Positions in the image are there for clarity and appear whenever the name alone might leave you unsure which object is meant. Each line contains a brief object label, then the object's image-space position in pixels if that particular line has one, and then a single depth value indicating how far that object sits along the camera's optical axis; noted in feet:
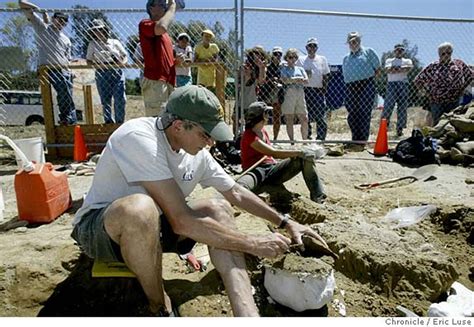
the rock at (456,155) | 19.48
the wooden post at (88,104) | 22.97
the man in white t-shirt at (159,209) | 6.98
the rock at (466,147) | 19.74
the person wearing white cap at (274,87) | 22.16
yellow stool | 7.64
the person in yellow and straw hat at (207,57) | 20.90
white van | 38.34
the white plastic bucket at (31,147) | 16.70
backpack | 19.52
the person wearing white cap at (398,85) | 23.39
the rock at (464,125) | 20.42
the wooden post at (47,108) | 20.51
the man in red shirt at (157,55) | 14.75
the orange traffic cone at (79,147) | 20.30
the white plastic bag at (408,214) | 12.66
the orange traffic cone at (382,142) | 21.30
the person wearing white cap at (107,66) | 20.08
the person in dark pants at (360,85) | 22.08
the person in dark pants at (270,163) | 14.32
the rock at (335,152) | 21.08
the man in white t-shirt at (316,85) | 22.67
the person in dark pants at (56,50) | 19.75
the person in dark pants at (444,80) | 22.02
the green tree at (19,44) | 19.98
